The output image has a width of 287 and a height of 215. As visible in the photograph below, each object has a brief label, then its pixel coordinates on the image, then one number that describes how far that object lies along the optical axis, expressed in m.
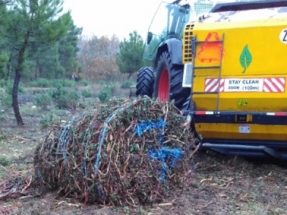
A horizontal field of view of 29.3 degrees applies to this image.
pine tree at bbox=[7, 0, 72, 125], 12.77
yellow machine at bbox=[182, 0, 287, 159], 6.61
